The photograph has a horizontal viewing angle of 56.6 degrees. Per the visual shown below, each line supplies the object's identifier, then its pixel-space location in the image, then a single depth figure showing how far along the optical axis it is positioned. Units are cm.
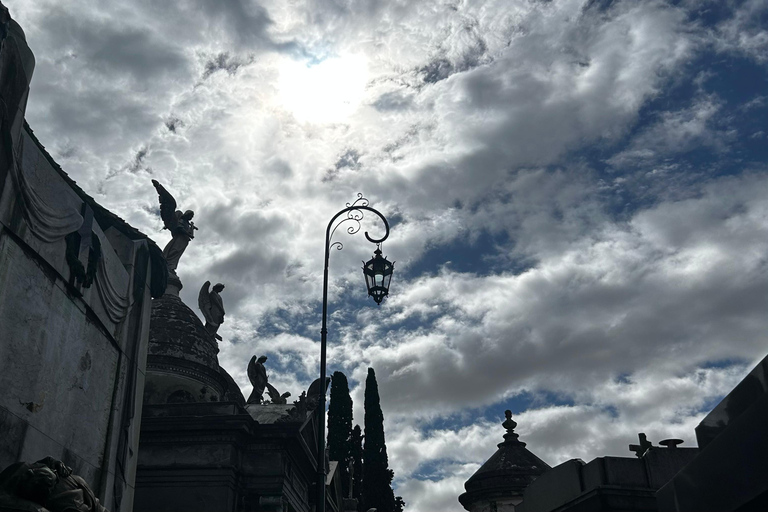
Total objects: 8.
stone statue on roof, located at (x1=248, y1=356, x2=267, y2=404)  2564
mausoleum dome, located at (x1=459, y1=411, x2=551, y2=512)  1631
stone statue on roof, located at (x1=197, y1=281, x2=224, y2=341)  2666
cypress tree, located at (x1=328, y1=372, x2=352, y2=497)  4191
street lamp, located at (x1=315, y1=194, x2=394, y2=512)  1116
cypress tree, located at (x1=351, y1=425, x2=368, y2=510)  4069
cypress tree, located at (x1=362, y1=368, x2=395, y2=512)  3681
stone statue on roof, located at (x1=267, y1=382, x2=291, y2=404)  2579
